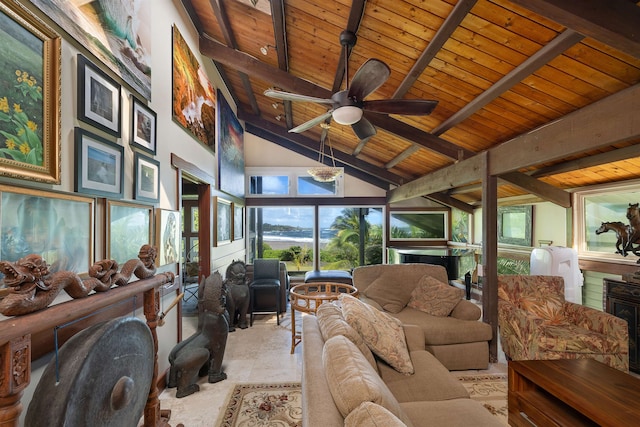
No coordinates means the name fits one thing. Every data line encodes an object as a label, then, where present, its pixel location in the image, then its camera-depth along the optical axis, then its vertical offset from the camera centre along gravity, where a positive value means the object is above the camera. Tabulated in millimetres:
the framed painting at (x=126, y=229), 1908 -97
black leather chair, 4562 -1137
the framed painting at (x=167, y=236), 2613 -197
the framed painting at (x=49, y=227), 1231 -56
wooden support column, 3197 -434
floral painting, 1184 +530
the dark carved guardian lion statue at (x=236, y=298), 4180 -1205
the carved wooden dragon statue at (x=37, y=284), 895 -247
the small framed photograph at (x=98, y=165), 1615 +308
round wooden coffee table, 3279 -986
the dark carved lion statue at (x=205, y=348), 2574 -1244
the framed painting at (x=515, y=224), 4754 -167
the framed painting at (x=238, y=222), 5648 -136
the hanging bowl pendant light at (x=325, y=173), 4707 +696
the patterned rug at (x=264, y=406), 2197 -1570
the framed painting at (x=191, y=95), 3088 +1469
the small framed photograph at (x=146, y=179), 2205 +298
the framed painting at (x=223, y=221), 4445 -100
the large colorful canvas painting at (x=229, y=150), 4750 +1219
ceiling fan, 2514 +999
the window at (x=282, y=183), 6941 +774
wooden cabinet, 2768 -917
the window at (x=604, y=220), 3182 -68
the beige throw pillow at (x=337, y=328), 1715 -689
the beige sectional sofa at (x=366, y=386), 1037 -723
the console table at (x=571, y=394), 1594 -1081
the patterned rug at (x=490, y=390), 2336 -1574
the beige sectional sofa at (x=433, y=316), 2906 -1083
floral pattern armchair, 2533 -1078
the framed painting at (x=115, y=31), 1552 +1172
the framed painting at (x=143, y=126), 2201 +714
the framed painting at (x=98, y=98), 1644 +726
